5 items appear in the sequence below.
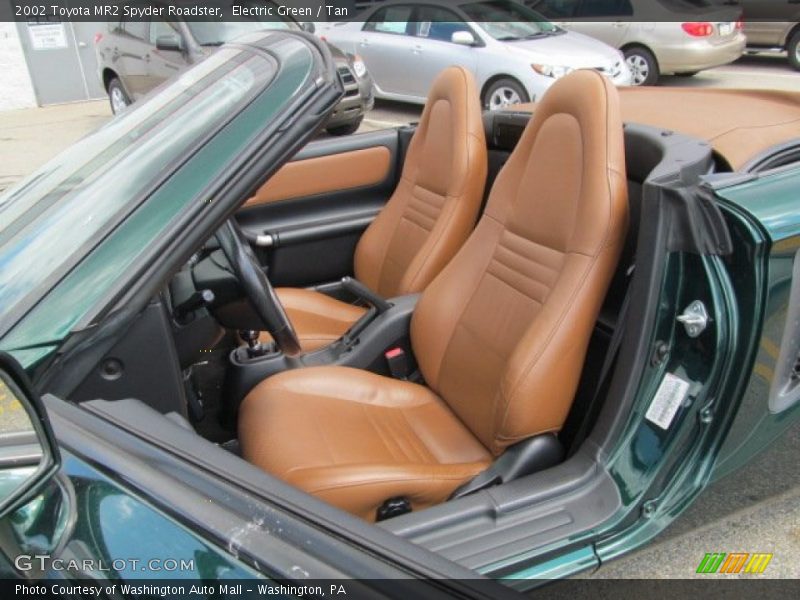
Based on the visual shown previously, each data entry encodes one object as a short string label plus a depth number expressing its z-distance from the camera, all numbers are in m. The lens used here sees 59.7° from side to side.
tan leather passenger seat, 1.60
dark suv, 6.97
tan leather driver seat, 2.43
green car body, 0.99
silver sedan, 7.11
